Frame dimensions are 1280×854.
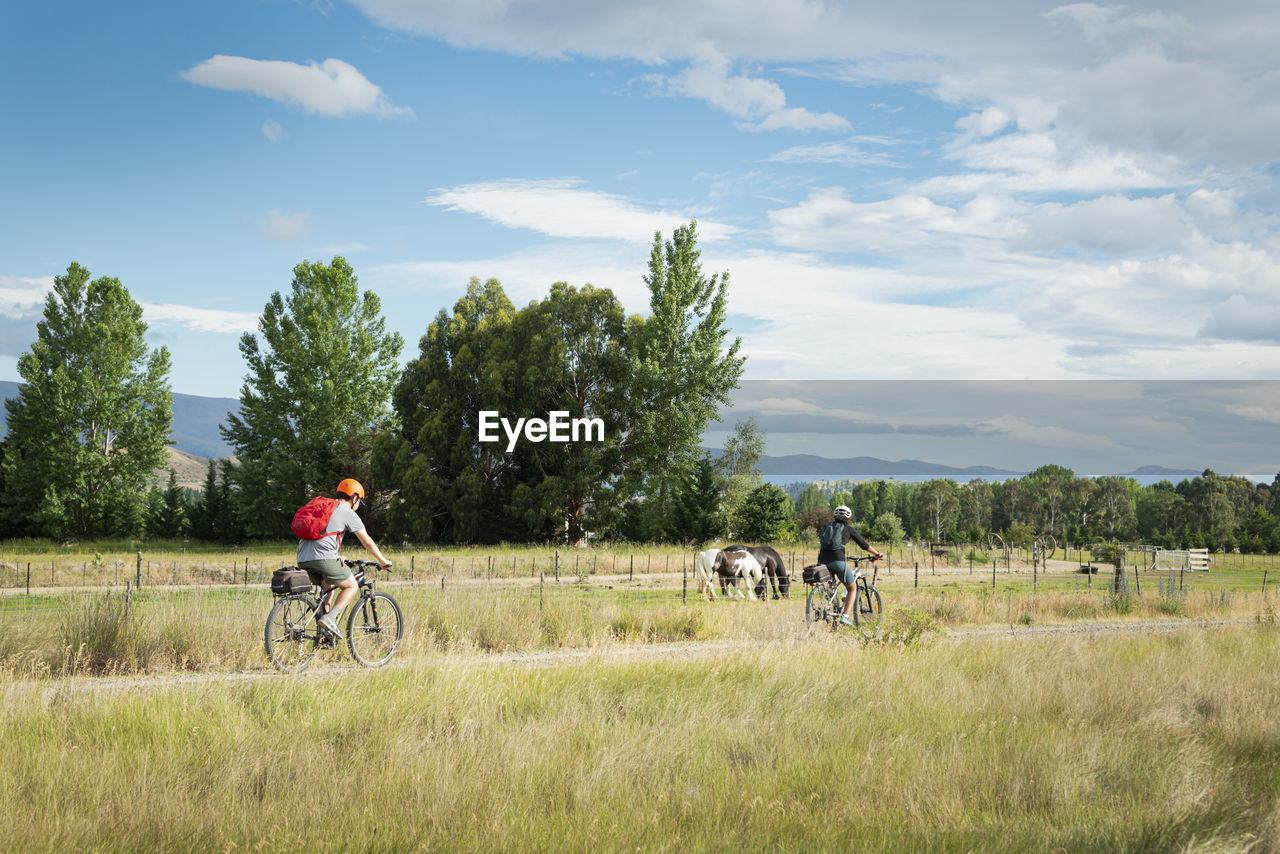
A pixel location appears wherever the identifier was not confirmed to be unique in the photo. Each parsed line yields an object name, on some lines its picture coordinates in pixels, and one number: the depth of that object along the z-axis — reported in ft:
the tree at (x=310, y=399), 178.19
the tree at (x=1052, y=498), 417.49
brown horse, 78.74
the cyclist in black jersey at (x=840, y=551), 44.09
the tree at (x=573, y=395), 155.84
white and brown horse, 77.56
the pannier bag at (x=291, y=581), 33.06
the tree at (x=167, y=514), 186.60
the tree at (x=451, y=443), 160.35
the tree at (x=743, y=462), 163.02
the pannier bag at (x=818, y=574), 45.29
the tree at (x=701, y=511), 155.33
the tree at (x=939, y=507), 451.12
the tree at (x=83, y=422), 174.50
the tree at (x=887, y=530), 187.93
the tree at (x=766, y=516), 152.56
